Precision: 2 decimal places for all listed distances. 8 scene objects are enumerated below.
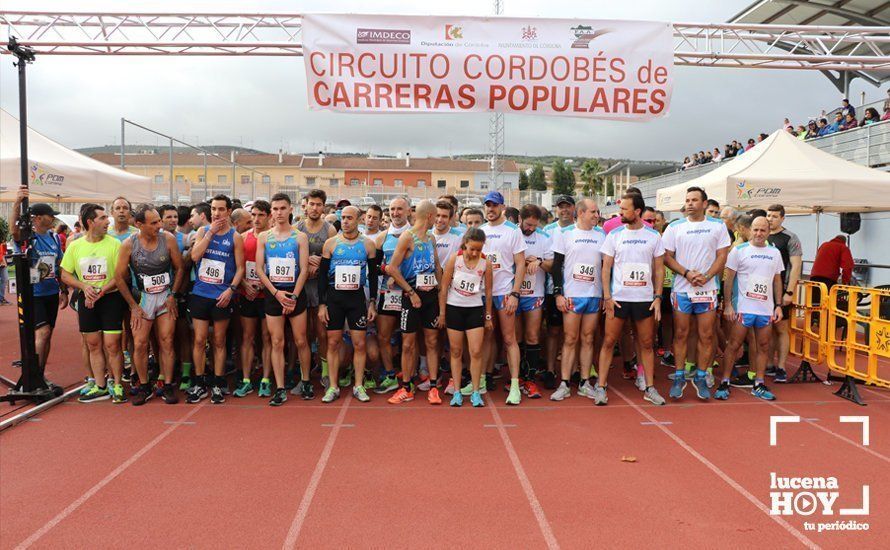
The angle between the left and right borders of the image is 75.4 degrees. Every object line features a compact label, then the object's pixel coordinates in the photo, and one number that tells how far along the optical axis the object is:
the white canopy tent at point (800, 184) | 7.93
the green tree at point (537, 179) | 78.06
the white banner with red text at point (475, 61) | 6.30
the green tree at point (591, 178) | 66.81
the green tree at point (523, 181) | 79.88
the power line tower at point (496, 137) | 25.65
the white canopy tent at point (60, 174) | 6.80
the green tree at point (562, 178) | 76.62
